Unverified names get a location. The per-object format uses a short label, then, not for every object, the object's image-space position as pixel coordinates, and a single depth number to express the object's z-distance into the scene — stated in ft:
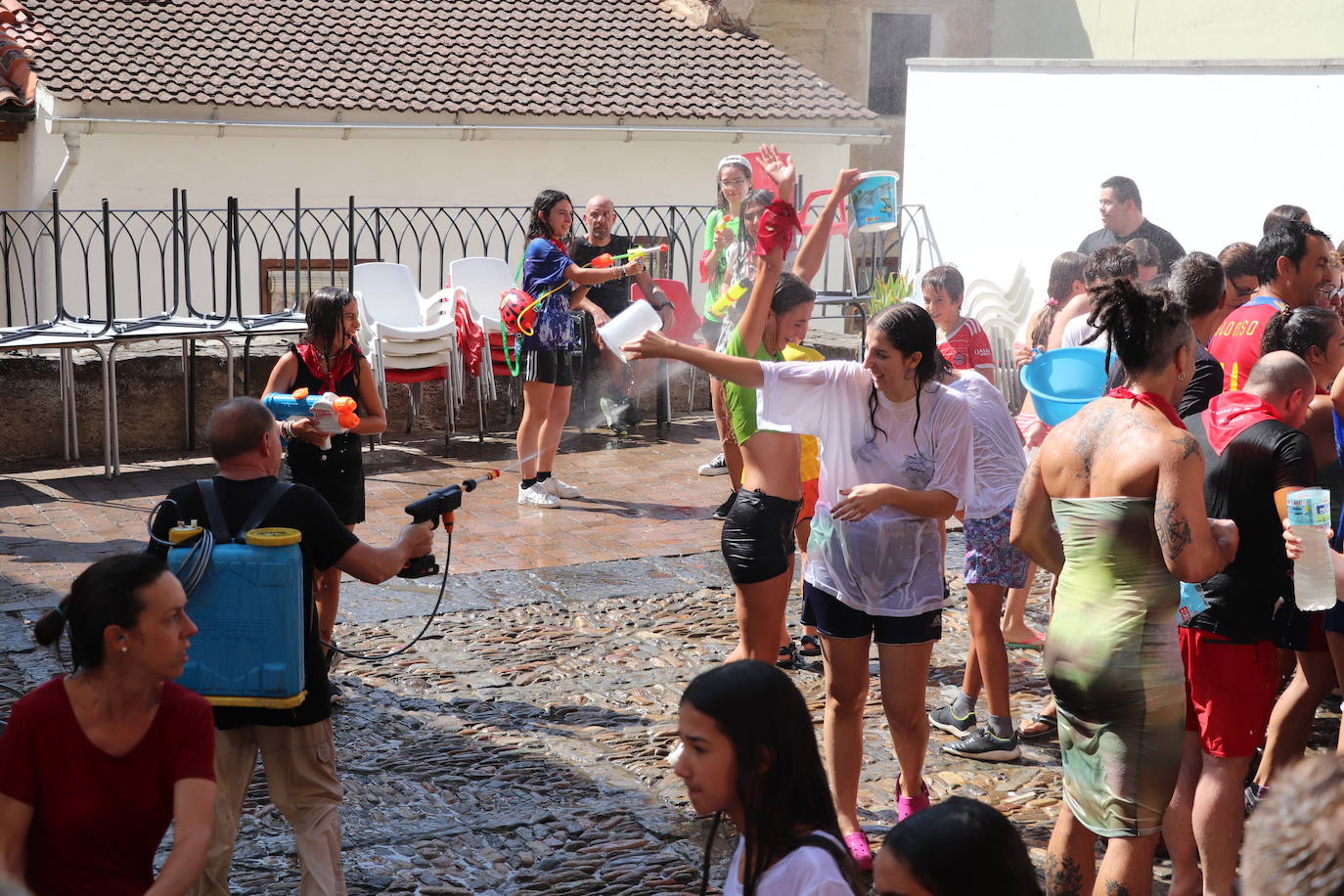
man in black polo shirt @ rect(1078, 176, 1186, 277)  26.86
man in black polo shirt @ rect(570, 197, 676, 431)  31.86
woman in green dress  11.22
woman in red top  9.46
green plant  39.83
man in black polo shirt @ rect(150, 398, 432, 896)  12.21
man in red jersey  17.83
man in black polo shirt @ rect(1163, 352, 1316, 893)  12.64
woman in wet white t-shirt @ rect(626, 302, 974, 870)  13.87
